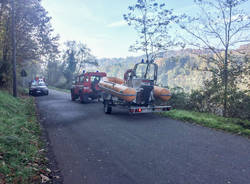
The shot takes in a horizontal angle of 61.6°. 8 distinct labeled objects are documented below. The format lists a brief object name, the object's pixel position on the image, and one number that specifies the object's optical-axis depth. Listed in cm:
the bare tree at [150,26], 1479
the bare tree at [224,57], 995
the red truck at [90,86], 1577
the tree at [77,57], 5222
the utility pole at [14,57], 1631
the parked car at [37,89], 2325
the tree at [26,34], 1894
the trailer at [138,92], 944
